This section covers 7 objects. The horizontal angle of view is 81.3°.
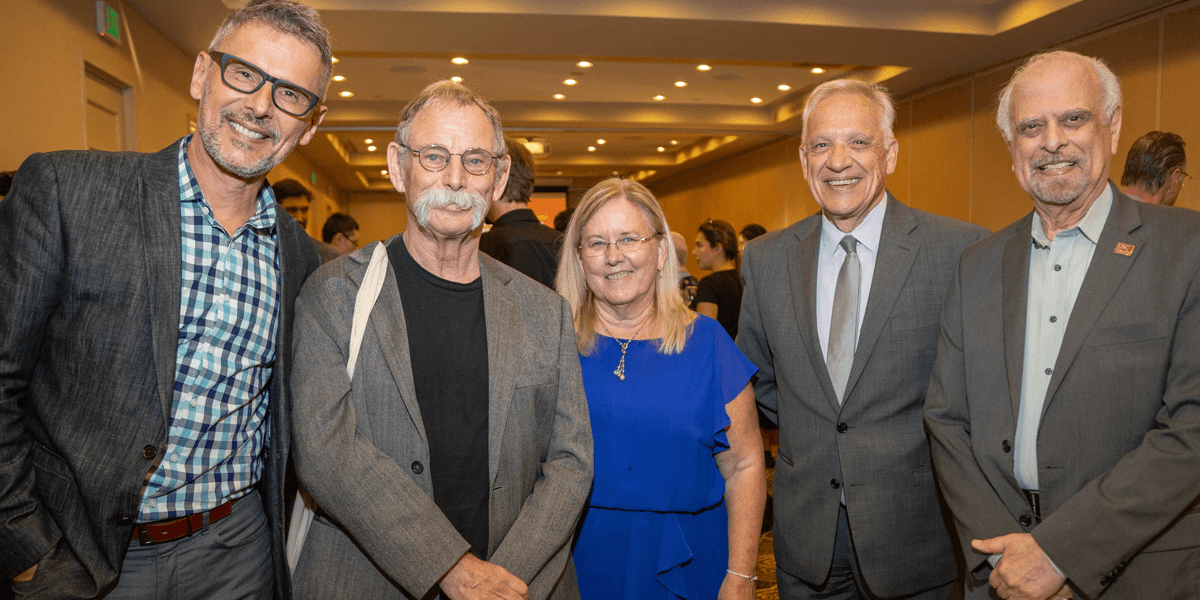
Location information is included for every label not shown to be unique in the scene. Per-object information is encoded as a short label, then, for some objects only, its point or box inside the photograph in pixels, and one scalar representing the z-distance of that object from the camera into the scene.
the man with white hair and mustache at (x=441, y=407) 1.56
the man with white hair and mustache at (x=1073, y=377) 1.53
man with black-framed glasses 1.47
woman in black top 5.24
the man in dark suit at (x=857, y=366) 1.96
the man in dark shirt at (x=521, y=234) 3.56
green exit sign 4.97
